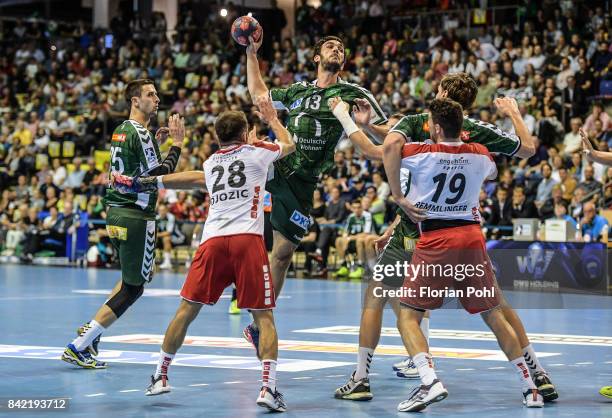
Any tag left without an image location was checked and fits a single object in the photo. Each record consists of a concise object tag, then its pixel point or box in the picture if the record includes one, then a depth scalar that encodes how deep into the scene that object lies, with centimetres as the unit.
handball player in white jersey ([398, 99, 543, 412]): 1325
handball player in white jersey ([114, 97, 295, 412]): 1361
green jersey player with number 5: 1692
